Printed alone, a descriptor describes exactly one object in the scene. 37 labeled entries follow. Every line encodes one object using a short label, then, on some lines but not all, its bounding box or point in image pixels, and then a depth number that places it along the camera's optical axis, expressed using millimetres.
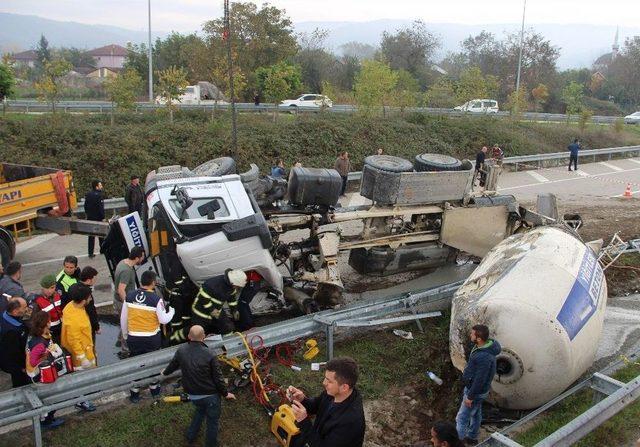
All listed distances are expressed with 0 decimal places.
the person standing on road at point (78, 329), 5758
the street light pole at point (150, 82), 24794
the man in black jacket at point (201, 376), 5043
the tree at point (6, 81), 17875
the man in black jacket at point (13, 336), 5625
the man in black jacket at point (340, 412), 3773
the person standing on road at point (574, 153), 21750
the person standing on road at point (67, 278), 6598
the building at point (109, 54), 100375
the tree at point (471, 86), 28606
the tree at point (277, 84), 22719
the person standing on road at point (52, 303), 6086
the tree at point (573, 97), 33297
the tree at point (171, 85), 19969
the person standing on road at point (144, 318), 6148
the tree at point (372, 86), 23750
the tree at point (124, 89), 19609
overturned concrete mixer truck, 7316
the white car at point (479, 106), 29309
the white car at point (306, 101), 28131
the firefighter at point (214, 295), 6539
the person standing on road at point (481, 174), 10392
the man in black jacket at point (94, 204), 10867
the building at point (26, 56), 118012
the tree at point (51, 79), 18516
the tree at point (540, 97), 39062
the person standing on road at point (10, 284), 6137
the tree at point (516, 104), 29281
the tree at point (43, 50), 74650
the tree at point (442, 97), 31703
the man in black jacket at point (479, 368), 5281
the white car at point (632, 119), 38031
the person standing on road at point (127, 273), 6938
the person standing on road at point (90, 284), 6230
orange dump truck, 9602
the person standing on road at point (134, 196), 10745
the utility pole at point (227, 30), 12570
